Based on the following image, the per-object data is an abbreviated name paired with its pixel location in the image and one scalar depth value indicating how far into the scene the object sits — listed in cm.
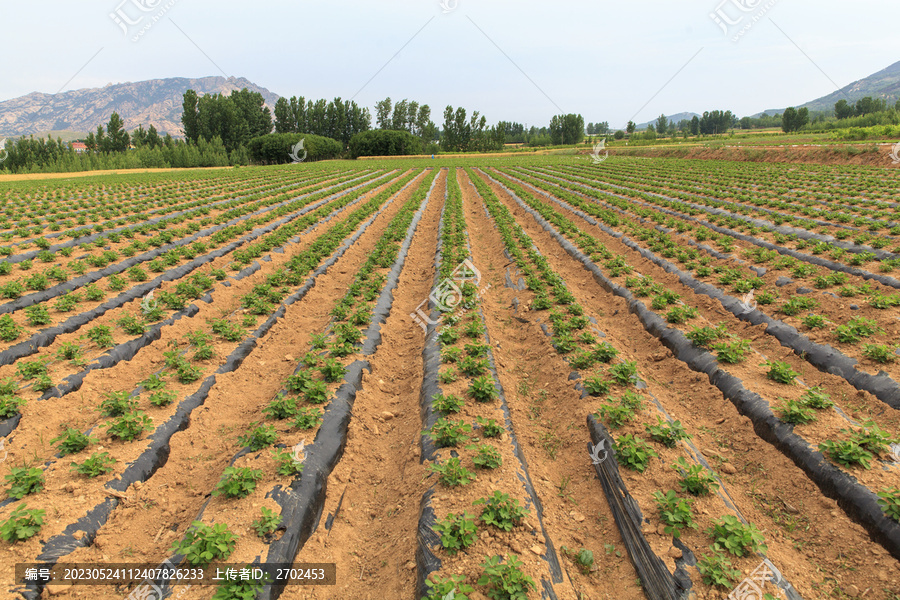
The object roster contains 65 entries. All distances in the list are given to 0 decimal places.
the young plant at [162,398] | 529
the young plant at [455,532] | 345
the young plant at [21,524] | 334
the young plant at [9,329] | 684
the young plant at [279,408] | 516
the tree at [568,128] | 11138
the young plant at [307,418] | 488
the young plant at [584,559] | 363
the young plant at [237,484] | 392
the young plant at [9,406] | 494
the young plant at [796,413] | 473
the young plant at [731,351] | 619
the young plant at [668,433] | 463
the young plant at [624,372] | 585
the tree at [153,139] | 7475
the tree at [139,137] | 7456
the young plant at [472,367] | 616
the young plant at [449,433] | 471
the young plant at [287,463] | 421
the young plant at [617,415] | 493
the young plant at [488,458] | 432
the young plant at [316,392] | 540
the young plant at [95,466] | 414
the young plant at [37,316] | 736
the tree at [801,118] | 9412
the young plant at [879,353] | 587
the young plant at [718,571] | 312
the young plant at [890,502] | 351
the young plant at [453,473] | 412
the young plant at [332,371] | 593
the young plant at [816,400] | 492
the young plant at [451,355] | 658
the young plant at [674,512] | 361
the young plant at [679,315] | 767
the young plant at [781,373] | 556
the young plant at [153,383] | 562
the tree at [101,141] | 7075
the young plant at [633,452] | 433
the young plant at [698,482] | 394
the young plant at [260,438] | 462
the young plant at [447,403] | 522
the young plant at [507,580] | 305
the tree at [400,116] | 11588
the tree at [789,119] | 9456
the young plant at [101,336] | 677
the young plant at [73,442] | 449
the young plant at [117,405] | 502
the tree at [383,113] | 11725
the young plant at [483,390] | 554
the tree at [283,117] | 9669
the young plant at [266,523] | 362
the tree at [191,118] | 7638
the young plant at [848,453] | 408
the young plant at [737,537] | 332
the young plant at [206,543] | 324
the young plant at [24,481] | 385
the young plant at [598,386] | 568
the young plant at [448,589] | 298
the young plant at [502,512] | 361
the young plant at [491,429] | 484
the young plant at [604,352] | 645
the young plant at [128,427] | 469
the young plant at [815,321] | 703
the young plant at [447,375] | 588
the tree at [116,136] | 7044
